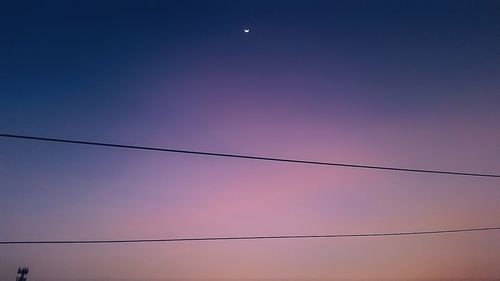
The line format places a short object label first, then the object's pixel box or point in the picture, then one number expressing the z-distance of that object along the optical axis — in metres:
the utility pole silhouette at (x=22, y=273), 35.98
